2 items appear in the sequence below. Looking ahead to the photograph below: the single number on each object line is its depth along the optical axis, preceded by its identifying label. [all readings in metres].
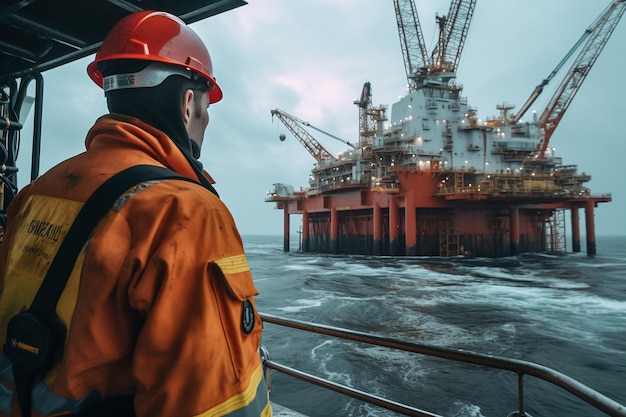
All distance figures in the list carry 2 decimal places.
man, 1.01
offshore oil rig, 36.28
